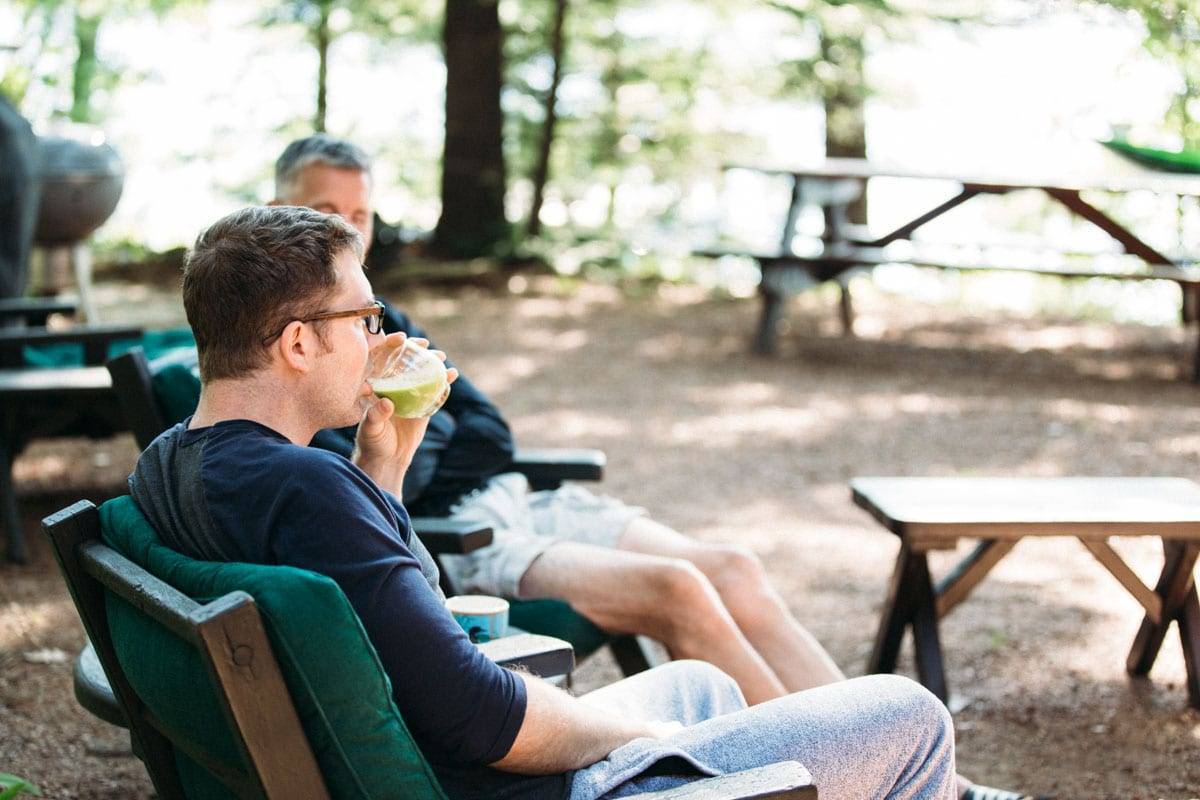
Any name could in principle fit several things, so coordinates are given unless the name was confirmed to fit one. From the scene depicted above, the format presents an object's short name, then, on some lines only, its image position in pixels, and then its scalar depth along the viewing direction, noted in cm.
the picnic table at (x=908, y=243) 754
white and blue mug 245
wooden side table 324
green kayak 822
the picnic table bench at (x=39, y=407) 479
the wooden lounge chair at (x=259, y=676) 150
